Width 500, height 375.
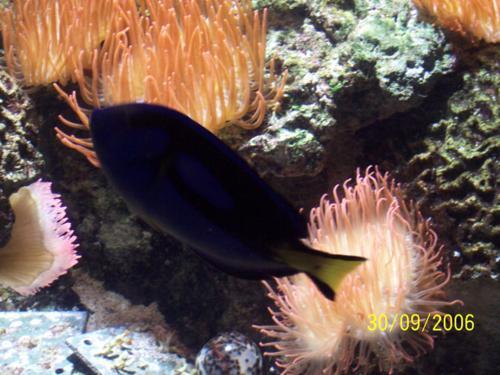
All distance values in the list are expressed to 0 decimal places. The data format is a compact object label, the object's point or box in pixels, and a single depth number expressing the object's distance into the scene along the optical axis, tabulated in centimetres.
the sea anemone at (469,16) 242
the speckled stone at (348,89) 238
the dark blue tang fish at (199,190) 86
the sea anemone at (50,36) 259
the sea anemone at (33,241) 173
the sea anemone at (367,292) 216
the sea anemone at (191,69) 235
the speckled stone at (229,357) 265
